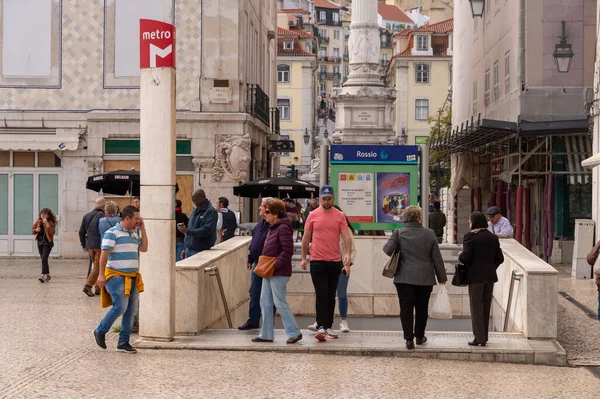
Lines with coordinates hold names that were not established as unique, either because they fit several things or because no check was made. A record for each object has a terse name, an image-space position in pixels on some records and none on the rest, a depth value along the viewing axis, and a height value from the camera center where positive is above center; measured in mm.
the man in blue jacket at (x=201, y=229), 16734 -636
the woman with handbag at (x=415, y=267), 13234 -895
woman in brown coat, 21938 -963
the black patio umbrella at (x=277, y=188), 26109 -93
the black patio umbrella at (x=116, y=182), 25062 +6
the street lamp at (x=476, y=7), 37531 +5598
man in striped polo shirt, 12922 -927
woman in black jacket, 13320 -843
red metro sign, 13711 +1535
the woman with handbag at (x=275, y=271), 13445 -976
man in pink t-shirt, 14047 -781
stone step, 12727 -1769
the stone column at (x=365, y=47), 72688 +8370
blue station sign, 20047 +508
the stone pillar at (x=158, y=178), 13438 +54
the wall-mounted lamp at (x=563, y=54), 28781 +3188
